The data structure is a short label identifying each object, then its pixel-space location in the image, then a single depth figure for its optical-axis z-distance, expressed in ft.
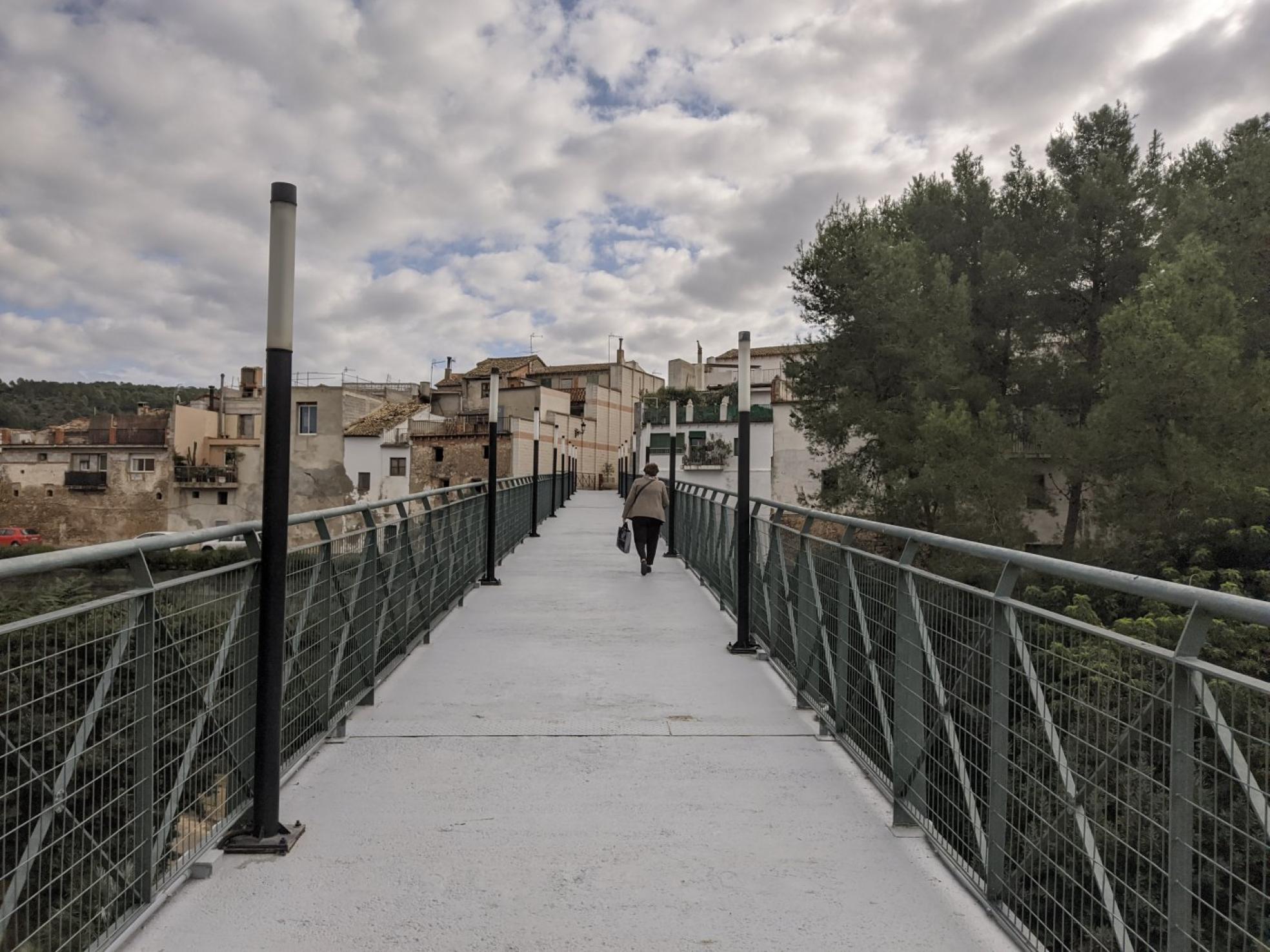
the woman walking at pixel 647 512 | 34.96
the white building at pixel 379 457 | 146.41
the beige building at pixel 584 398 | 164.35
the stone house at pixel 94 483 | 147.95
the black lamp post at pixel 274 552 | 9.23
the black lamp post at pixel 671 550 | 42.37
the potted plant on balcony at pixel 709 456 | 135.13
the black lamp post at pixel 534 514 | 53.83
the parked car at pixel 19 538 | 138.21
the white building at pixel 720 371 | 188.14
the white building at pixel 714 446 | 134.72
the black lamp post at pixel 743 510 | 20.06
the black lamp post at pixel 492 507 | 30.14
